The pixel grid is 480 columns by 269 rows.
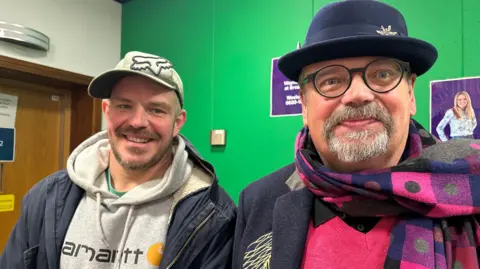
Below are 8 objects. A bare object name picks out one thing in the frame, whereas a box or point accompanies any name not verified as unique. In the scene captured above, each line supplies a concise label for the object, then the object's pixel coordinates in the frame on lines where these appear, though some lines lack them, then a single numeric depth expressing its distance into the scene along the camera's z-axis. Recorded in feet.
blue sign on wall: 8.20
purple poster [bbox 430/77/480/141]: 5.33
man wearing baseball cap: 4.01
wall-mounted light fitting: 7.38
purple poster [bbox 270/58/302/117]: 6.95
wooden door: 8.38
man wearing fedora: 2.79
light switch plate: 7.91
